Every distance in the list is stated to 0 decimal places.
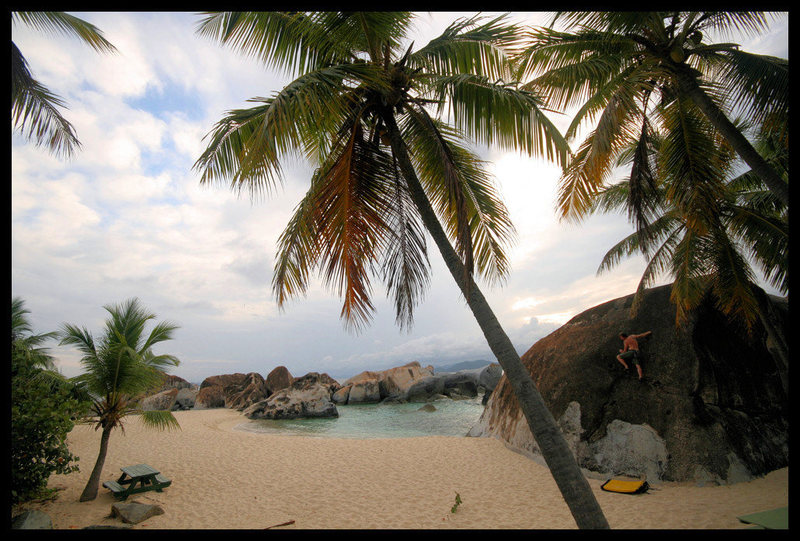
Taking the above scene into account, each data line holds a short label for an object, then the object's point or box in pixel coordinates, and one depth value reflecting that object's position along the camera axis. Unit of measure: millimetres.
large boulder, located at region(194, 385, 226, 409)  34281
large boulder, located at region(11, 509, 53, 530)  5262
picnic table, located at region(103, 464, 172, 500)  7699
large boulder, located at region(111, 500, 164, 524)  6590
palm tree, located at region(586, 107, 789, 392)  7160
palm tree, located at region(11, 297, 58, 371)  6887
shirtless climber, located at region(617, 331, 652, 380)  9953
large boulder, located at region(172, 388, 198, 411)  33172
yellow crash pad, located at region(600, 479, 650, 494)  7520
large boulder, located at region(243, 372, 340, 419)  26797
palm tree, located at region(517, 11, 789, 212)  5863
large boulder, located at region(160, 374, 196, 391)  36444
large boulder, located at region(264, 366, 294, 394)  36262
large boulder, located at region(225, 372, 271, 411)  32812
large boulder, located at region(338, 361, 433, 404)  36094
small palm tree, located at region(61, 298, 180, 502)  8148
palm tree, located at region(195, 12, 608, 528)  4645
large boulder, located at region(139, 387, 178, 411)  31141
